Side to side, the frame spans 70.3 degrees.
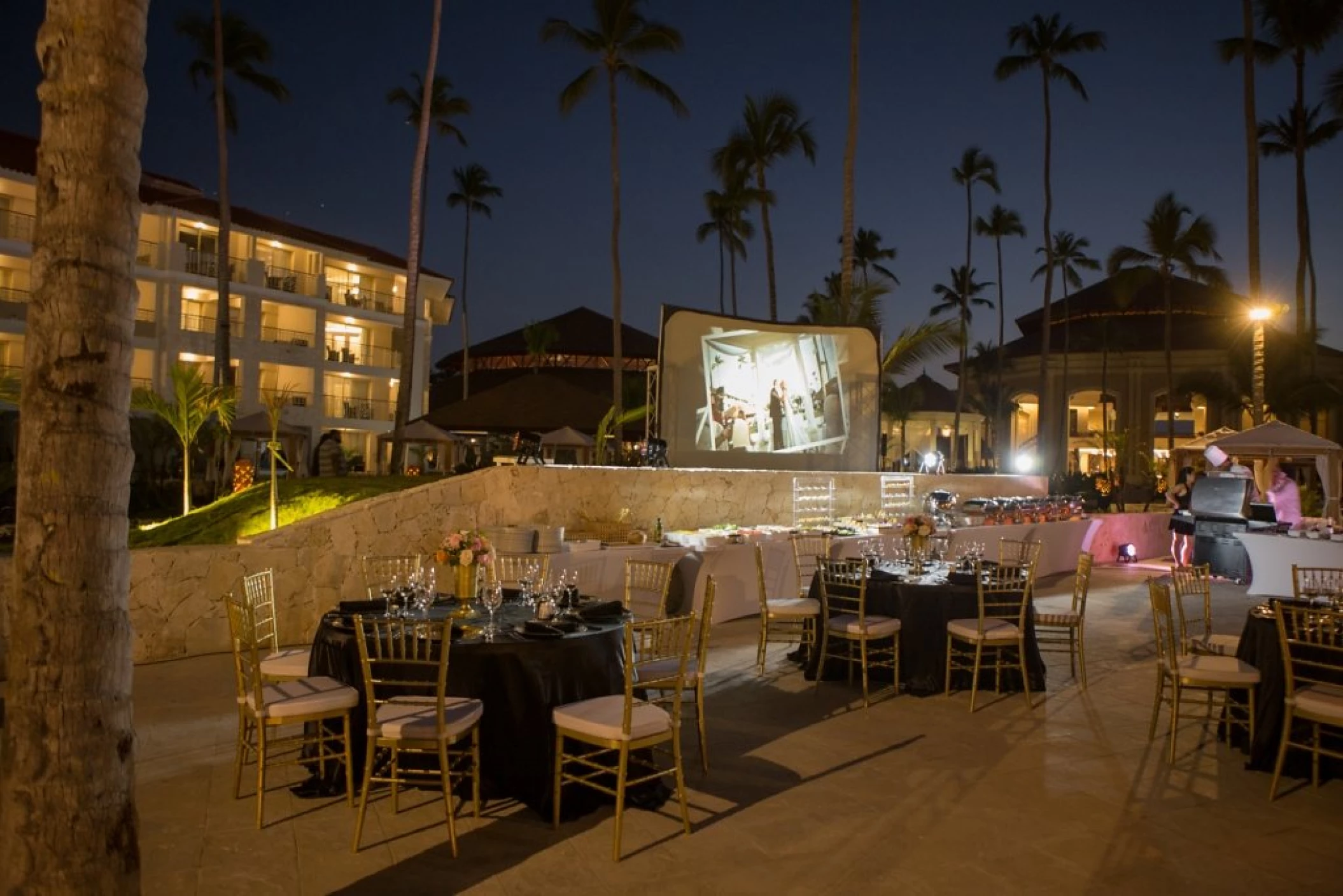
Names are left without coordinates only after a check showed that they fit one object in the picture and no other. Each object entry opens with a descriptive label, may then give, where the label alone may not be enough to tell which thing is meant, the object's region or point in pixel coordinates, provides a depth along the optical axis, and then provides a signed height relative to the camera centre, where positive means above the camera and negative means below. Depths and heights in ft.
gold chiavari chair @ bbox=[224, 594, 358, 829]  14.82 -3.51
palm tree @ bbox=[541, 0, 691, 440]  69.36 +32.61
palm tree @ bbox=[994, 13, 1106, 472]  97.86 +45.78
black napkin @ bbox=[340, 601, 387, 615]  17.85 -2.32
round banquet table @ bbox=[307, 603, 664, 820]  15.43 -3.47
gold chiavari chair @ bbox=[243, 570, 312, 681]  17.29 -3.22
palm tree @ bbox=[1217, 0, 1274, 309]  62.44 +24.95
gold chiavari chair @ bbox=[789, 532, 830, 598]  30.22 -2.04
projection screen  47.16 +5.02
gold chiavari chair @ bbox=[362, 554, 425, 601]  21.13 -2.19
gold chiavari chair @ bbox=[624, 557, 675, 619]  20.27 -2.21
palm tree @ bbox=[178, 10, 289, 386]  71.00 +32.59
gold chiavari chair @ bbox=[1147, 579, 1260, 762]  18.11 -3.44
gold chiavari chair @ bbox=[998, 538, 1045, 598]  23.62 -1.92
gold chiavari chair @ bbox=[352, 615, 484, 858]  13.73 -3.48
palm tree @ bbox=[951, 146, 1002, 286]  127.95 +43.52
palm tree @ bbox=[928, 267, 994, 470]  141.90 +30.22
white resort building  83.10 +17.92
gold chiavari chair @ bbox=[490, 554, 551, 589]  23.90 -2.18
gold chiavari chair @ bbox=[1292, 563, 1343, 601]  20.97 -2.20
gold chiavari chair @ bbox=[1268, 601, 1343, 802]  16.10 -3.26
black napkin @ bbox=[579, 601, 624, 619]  17.52 -2.33
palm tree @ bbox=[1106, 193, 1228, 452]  104.73 +27.30
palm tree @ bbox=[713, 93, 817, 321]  91.40 +33.90
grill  47.47 -1.39
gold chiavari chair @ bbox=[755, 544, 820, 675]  25.57 -3.34
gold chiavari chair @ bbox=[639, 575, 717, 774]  16.28 -3.45
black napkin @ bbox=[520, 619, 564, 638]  15.90 -2.43
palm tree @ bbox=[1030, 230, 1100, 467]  131.95 +32.67
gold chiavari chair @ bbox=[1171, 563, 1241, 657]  20.93 -2.72
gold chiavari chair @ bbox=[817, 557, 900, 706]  23.36 -3.33
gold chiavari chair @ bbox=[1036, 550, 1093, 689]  24.21 -3.36
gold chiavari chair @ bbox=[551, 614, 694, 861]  14.19 -3.63
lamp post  49.37 +7.64
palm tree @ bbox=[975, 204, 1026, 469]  137.90 +38.56
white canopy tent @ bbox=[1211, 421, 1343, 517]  47.47 +2.43
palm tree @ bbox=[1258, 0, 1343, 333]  75.36 +37.68
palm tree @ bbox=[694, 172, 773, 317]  93.04 +30.95
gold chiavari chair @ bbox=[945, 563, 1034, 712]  22.70 -3.32
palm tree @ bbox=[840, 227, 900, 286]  140.56 +35.26
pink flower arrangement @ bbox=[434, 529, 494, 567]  18.48 -1.30
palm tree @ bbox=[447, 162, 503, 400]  149.79 +46.16
